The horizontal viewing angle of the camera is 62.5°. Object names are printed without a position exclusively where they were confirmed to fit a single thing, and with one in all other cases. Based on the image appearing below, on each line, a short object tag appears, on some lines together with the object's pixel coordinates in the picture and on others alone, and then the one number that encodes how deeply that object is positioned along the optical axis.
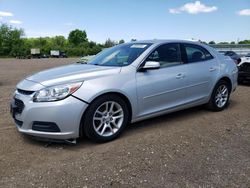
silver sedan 2.80
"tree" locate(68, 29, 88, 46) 76.22
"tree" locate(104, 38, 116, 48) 64.27
